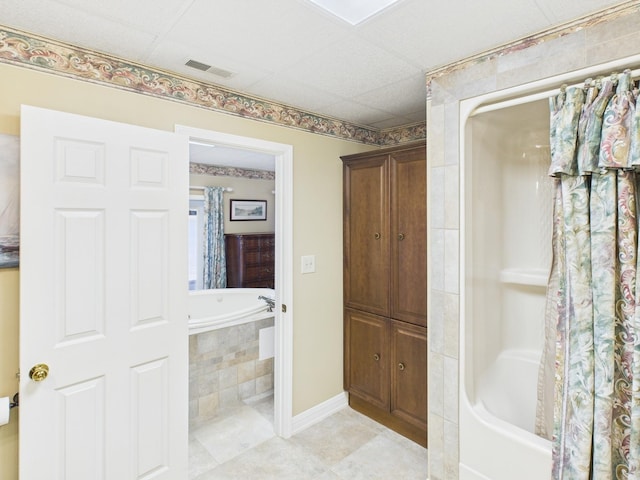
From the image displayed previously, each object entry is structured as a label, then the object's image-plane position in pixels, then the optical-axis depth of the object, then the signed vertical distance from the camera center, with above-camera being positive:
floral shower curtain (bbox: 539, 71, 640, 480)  1.33 -0.16
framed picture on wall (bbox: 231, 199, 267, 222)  5.30 +0.50
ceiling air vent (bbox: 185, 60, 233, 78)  1.83 +0.92
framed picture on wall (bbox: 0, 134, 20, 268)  1.51 +0.18
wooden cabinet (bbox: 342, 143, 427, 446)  2.38 -0.32
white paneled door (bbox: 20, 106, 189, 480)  1.48 -0.26
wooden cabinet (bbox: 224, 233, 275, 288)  5.05 -0.25
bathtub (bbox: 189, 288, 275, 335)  4.24 -0.71
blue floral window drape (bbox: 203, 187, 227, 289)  4.97 +0.10
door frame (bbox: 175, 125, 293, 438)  2.50 -0.36
